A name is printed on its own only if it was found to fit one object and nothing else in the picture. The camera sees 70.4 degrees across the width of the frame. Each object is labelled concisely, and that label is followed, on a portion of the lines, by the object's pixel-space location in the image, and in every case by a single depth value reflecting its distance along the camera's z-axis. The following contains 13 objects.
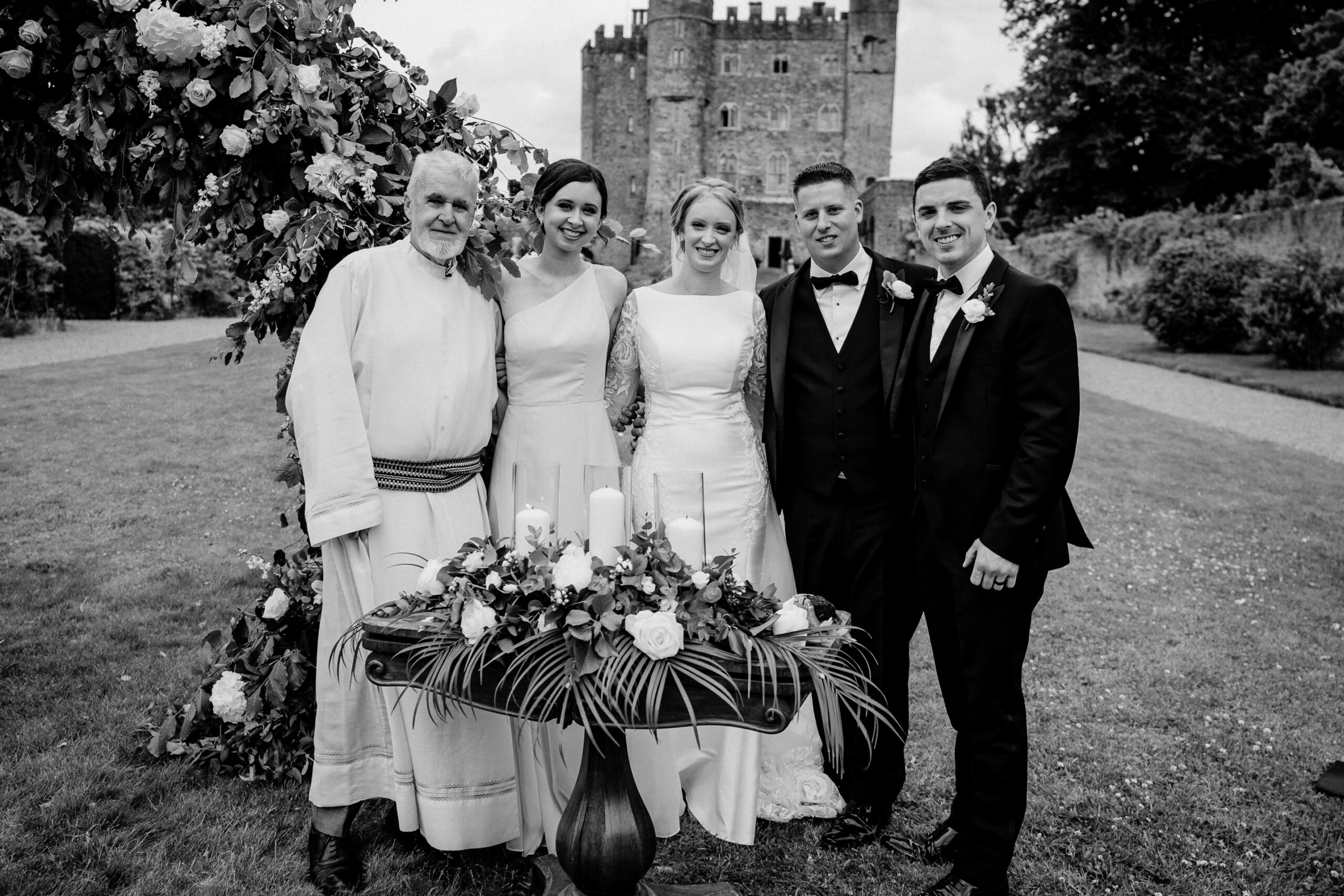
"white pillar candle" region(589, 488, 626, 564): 2.50
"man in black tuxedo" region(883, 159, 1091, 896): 2.99
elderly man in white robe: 3.13
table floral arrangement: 2.18
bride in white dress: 3.74
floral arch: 3.36
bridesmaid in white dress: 3.48
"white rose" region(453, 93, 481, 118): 3.83
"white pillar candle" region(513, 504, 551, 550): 2.49
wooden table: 2.40
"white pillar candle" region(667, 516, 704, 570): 2.46
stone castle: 52.41
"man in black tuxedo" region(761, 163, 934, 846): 3.58
